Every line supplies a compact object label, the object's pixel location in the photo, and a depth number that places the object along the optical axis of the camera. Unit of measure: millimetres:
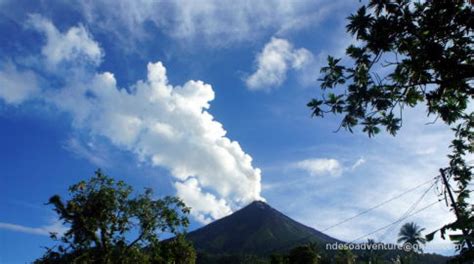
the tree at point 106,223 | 26719
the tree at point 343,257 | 61588
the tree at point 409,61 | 9695
